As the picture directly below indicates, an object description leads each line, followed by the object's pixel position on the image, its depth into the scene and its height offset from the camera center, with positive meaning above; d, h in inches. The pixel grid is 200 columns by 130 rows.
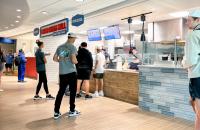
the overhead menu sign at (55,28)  335.3 +52.9
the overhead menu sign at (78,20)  298.4 +55.6
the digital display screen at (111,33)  369.2 +48.1
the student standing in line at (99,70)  256.8 -10.3
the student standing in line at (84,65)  240.7 -4.3
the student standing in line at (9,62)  611.8 -3.6
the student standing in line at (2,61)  271.7 -0.4
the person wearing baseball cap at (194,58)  86.4 +1.3
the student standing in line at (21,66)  390.6 -9.3
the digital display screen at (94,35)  415.5 +49.9
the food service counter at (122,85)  222.0 -25.6
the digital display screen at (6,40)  827.4 +75.8
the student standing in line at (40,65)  234.1 -4.4
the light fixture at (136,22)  361.1 +64.4
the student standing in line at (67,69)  163.9 -5.9
